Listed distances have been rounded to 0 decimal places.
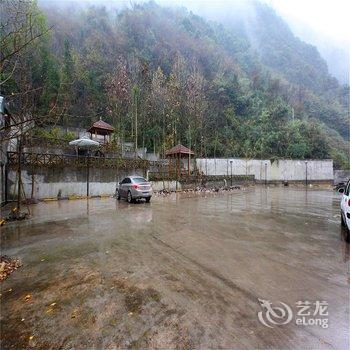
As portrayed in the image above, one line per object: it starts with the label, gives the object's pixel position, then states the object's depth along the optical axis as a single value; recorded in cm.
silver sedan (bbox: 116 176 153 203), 1478
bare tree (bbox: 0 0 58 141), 467
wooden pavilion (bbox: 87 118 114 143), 2380
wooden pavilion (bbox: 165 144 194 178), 2509
